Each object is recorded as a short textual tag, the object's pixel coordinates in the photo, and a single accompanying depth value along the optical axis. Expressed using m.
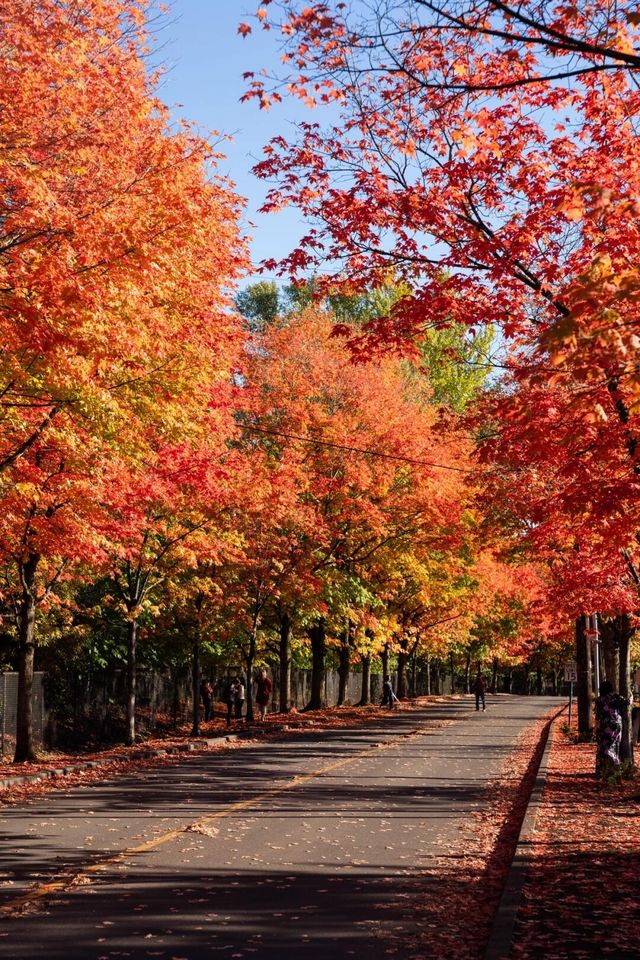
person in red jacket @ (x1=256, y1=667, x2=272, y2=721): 34.16
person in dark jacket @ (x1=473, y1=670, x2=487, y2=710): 52.94
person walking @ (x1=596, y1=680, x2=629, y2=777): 18.02
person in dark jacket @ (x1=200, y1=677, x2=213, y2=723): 38.89
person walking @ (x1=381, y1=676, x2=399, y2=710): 50.00
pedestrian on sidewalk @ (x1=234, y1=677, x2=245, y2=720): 39.41
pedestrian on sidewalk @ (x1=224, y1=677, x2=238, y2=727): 35.66
